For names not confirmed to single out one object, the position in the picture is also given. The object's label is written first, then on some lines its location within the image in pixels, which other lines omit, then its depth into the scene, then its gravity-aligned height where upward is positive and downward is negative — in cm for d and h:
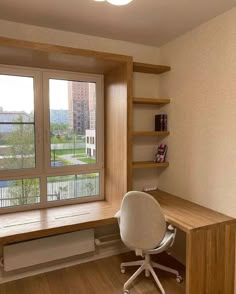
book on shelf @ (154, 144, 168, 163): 282 -27
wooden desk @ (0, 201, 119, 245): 202 -86
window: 249 -8
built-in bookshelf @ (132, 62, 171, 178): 258 +33
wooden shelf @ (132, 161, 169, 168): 261 -38
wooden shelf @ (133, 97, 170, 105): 258 +34
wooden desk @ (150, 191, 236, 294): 182 -96
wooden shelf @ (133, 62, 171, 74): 257 +71
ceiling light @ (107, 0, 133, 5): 146 +80
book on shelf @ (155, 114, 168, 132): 280 +10
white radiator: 223 -119
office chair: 192 -80
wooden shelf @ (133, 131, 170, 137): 258 -3
